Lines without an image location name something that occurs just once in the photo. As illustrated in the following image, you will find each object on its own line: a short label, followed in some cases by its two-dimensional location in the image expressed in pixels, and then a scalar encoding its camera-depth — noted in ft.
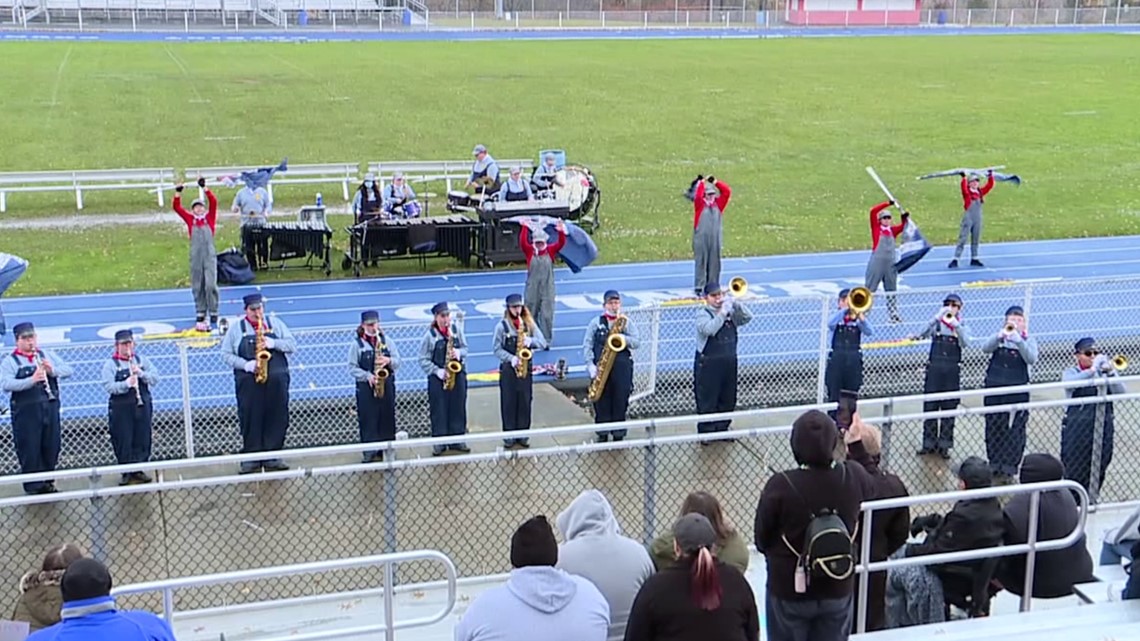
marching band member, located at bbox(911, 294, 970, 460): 35.60
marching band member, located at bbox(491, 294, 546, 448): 36.88
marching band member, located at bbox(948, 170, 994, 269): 61.87
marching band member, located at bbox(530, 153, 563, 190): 70.08
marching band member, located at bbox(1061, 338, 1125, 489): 30.91
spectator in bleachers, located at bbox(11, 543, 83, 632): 16.44
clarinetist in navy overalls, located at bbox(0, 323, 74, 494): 32.71
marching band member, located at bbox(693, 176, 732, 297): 54.24
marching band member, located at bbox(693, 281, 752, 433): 37.29
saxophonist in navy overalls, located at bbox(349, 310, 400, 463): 35.50
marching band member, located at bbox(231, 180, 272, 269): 60.13
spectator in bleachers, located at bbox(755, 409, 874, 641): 17.17
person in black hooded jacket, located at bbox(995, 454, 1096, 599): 21.44
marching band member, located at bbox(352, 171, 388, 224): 64.59
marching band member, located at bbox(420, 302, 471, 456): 36.29
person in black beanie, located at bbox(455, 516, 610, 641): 14.78
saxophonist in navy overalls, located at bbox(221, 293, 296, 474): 35.01
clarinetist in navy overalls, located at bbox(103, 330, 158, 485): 33.63
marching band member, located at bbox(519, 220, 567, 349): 46.37
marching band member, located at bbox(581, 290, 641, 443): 37.09
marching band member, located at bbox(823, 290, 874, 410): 37.29
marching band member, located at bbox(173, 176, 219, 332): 49.70
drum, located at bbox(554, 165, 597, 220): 69.78
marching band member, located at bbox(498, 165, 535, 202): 66.03
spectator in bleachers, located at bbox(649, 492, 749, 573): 17.20
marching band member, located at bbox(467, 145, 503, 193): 72.74
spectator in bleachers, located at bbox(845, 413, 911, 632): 20.17
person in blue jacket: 13.87
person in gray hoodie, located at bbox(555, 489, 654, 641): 16.53
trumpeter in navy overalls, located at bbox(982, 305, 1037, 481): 34.35
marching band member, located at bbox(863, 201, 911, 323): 51.75
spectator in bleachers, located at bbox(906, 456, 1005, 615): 21.29
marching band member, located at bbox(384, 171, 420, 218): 65.36
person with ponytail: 14.92
